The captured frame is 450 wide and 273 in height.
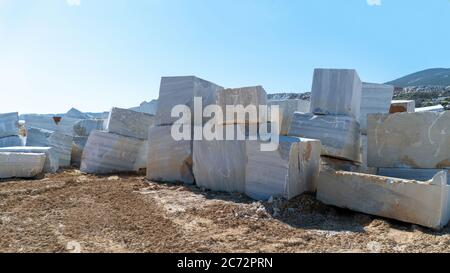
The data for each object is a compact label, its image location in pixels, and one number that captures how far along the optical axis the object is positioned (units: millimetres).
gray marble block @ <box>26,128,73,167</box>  8344
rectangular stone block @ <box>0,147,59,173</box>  7000
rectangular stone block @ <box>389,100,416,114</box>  7477
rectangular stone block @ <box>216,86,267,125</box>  4922
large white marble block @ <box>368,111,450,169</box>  4207
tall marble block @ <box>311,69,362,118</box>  4988
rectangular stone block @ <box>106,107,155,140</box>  7062
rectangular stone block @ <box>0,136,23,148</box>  8336
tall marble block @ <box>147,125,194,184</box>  5789
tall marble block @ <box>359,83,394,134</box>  6457
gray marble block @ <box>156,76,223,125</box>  5930
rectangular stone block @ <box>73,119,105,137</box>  10562
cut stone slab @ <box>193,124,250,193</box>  4824
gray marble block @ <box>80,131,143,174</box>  7047
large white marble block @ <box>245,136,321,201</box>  4145
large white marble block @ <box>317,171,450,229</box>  3326
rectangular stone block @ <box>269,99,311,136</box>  6386
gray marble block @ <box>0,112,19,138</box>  8383
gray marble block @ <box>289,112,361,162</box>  4836
